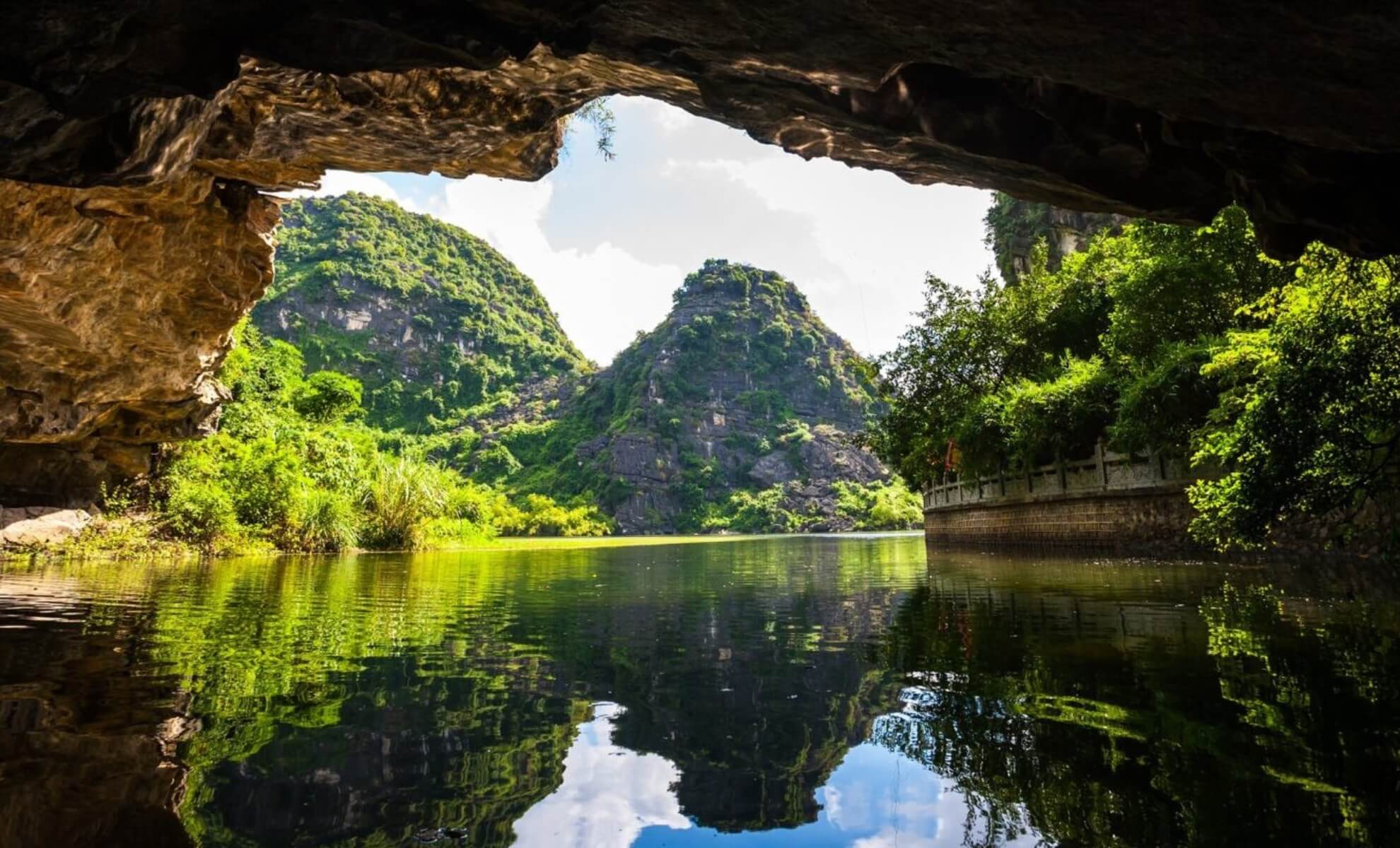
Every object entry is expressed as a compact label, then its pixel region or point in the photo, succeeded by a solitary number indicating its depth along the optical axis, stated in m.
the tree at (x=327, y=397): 32.53
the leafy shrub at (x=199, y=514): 21.19
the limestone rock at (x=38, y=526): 17.66
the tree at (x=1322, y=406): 7.70
